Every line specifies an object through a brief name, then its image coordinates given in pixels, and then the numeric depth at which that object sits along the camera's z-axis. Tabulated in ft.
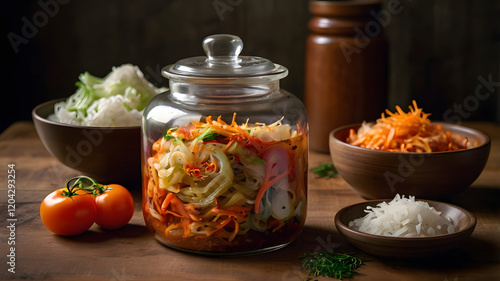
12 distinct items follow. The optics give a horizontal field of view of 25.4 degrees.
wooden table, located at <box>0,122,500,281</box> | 3.04
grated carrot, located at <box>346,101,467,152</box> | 3.53
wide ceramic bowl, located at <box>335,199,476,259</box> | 3.02
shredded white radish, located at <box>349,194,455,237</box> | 3.10
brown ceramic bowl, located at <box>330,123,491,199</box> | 3.42
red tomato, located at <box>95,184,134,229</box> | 3.30
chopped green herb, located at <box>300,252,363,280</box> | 3.04
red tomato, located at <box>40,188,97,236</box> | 3.23
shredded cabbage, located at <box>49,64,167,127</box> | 3.69
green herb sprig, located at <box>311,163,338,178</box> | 3.94
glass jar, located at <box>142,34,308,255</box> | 3.04
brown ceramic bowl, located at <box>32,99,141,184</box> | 3.59
